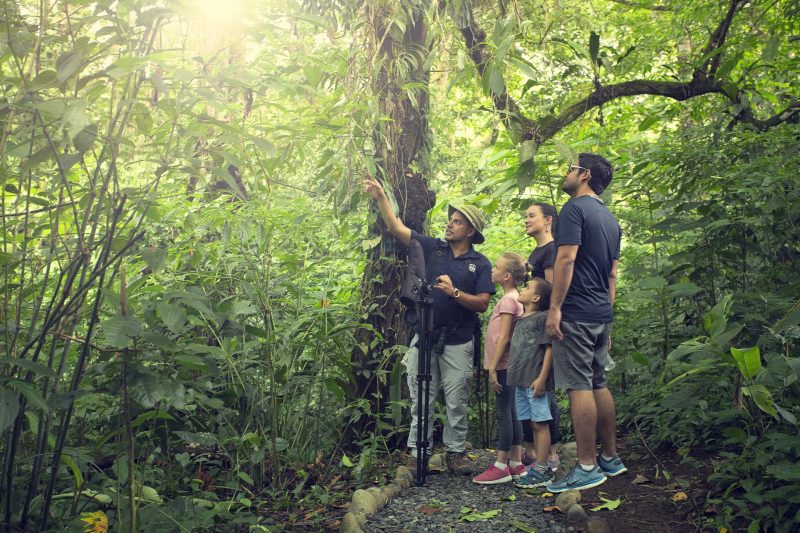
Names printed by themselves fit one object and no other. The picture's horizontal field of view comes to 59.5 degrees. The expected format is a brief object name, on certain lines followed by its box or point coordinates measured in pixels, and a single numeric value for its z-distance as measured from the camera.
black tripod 4.54
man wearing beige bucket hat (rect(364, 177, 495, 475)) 4.85
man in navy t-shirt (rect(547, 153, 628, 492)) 4.18
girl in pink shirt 4.73
